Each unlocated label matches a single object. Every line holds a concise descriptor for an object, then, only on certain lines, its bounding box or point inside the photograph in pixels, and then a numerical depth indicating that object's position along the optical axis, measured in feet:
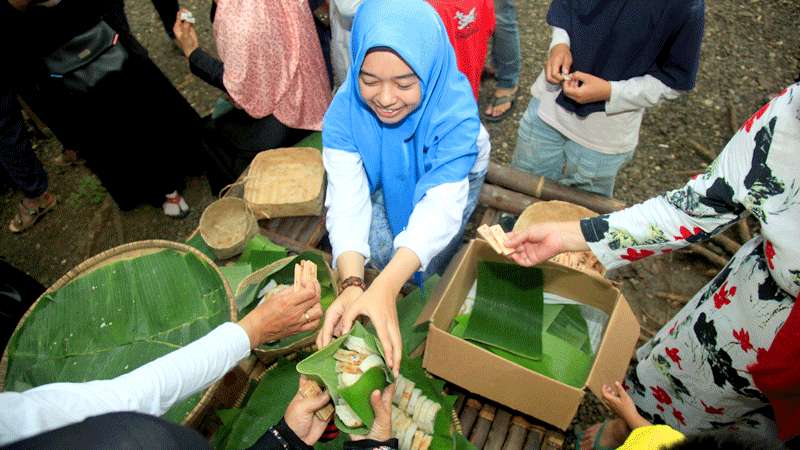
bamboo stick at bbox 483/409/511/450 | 6.19
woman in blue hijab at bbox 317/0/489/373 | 5.12
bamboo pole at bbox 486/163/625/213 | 8.23
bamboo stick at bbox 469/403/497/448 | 6.26
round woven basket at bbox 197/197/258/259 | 7.66
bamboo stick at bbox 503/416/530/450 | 6.13
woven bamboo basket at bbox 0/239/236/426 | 5.32
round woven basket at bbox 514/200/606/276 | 7.68
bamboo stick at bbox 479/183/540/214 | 8.49
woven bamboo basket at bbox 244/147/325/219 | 8.13
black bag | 8.34
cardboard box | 5.30
